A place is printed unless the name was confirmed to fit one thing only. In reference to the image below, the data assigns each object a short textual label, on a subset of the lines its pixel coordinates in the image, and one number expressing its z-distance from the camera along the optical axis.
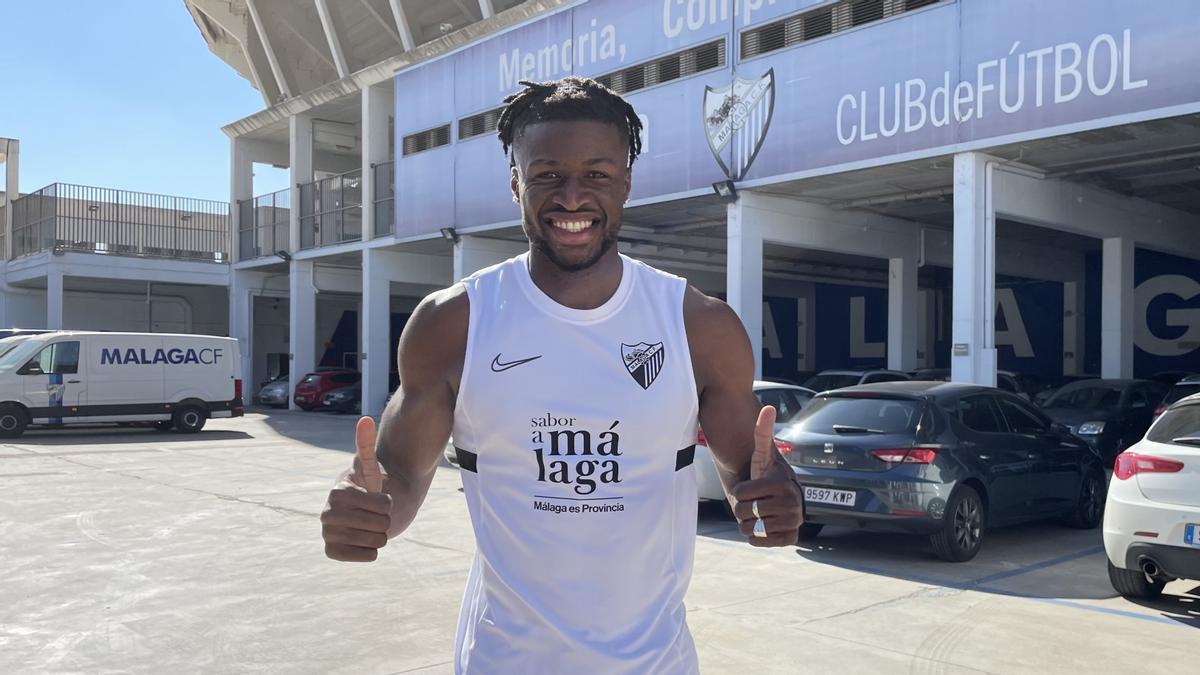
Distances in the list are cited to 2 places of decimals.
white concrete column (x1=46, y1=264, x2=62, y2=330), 33.53
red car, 31.69
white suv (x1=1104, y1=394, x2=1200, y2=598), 6.50
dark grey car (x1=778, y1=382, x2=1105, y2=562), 8.57
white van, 20.62
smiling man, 2.10
